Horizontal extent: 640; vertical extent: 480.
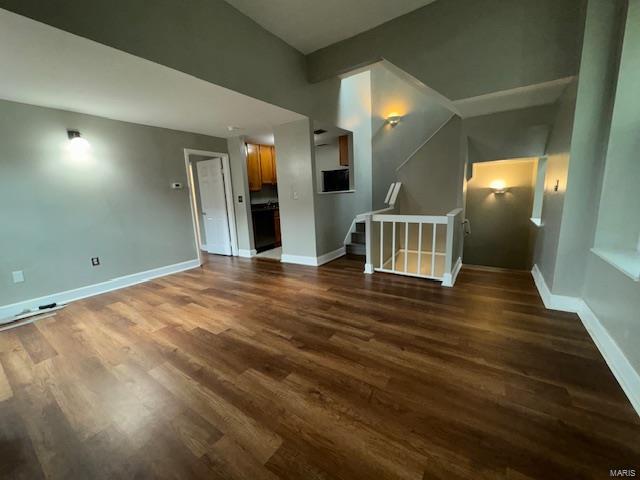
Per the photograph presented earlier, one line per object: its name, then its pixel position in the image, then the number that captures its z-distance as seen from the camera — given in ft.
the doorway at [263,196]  17.38
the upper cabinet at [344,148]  16.92
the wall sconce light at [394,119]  18.38
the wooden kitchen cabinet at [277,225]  20.06
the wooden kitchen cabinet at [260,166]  17.47
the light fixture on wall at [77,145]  10.27
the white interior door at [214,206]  17.03
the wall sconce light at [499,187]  17.38
